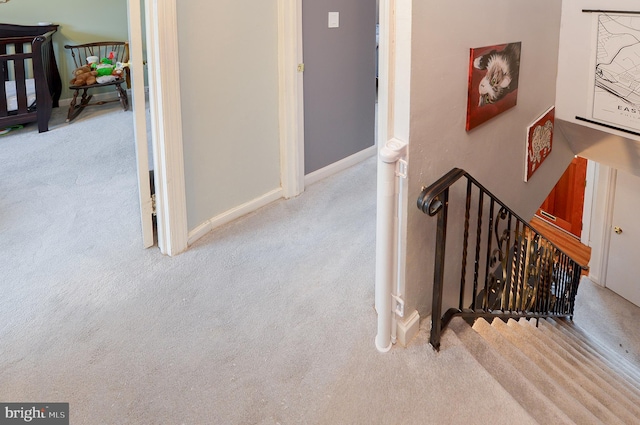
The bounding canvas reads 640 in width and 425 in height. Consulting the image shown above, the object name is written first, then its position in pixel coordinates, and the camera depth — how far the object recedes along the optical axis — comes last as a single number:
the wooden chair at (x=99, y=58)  5.38
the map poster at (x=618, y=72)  2.93
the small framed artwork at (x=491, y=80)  2.21
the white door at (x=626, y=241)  5.35
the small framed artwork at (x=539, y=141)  3.14
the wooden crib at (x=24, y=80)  4.66
